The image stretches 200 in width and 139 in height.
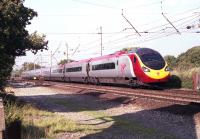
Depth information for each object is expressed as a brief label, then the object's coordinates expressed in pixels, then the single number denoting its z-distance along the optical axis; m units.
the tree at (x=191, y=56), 60.38
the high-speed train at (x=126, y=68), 26.41
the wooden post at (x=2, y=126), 5.37
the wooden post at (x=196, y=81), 26.59
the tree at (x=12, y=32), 16.50
